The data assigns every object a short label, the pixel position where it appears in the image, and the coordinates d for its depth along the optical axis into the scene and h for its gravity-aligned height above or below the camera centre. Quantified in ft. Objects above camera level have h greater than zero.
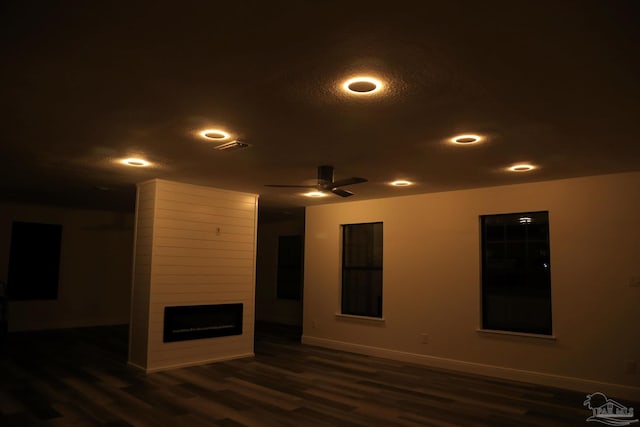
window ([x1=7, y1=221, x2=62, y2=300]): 30.58 -0.36
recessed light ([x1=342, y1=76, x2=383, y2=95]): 9.03 +3.60
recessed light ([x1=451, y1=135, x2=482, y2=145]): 12.82 +3.59
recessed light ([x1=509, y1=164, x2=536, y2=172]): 16.42 +3.59
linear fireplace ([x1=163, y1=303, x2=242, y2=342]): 20.33 -2.89
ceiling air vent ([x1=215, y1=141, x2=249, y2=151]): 13.82 +3.49
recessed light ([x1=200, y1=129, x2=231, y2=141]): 12.80 +3.57
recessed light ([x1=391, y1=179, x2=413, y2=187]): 19.73 +3.55
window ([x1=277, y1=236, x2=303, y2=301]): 37.14 -0.45
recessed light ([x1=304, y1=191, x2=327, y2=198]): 22.97 +3.49
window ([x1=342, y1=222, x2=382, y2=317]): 25.84 -0.35
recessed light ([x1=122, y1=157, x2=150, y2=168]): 16.67 +3.54
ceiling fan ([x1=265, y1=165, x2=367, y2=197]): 16.61 +3.00
